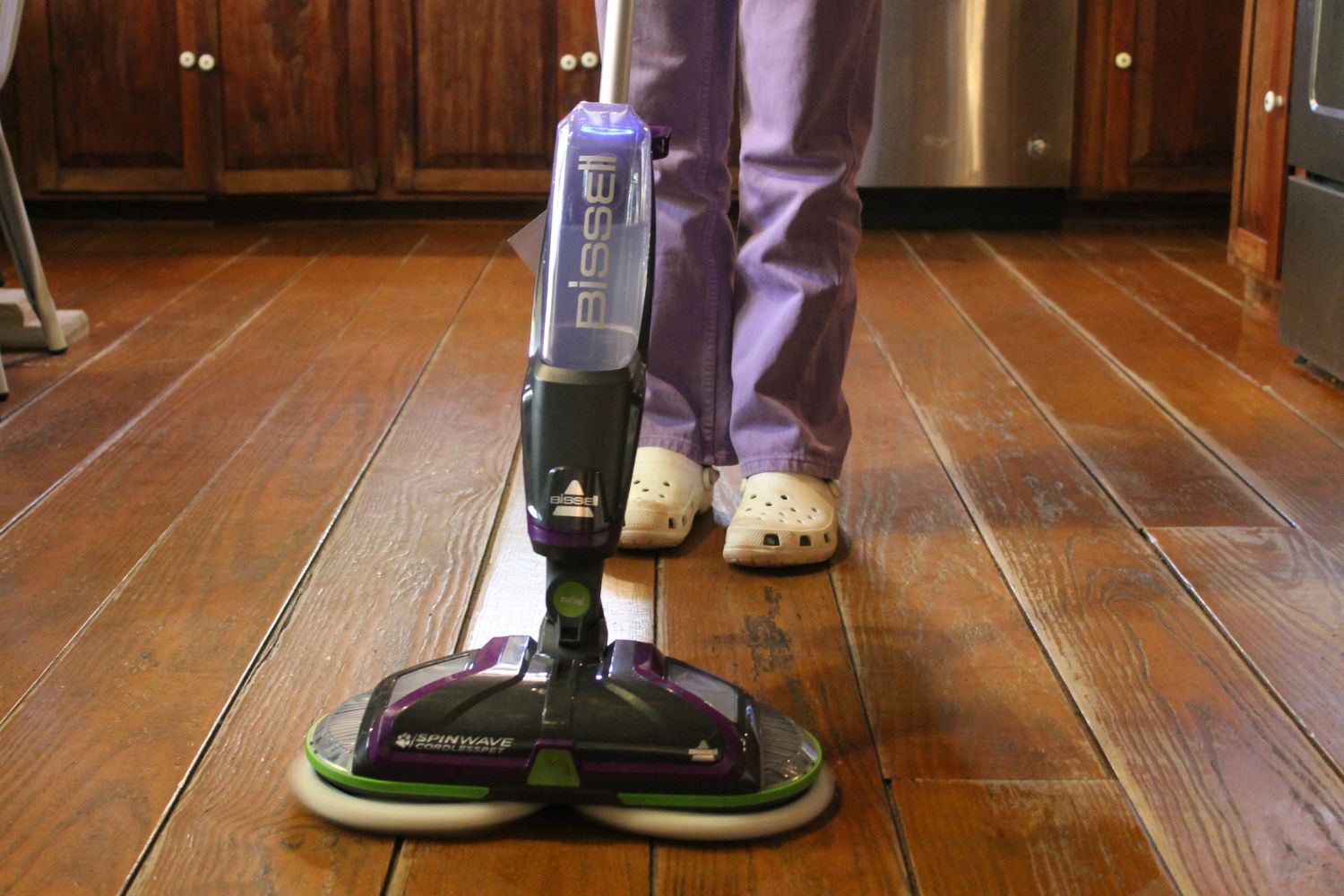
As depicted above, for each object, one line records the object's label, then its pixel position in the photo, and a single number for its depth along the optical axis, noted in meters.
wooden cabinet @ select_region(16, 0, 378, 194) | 2.88
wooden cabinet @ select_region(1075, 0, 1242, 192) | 2.91
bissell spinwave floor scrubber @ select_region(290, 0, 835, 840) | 0.78
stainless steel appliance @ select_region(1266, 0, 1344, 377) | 1.80
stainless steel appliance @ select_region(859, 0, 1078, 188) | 2.87
